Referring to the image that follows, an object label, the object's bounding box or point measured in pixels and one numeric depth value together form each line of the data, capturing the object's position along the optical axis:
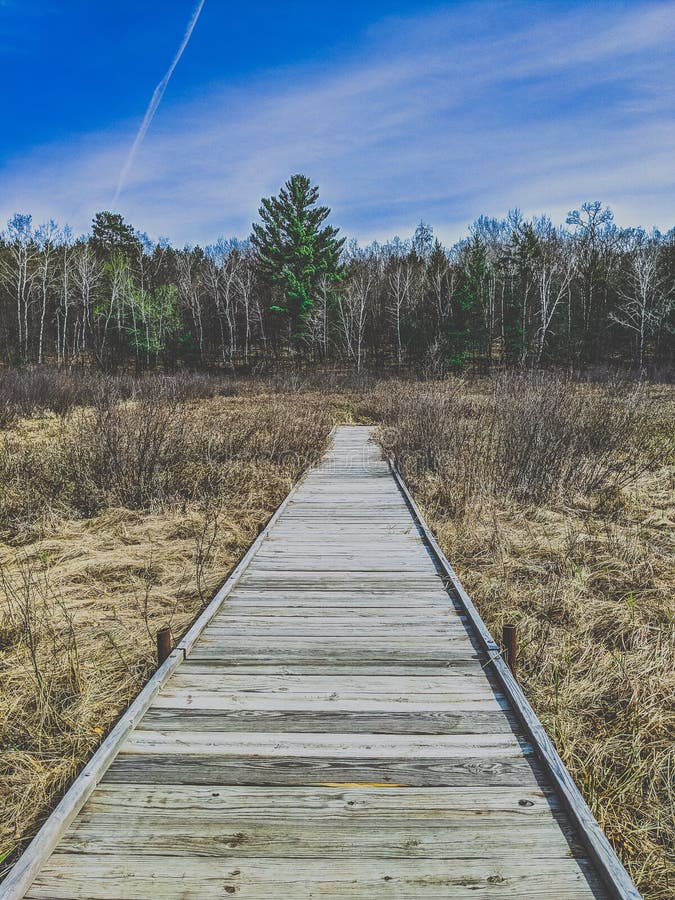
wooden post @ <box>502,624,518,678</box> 2.72
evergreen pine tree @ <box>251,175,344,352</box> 33.66
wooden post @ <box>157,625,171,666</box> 2.75
